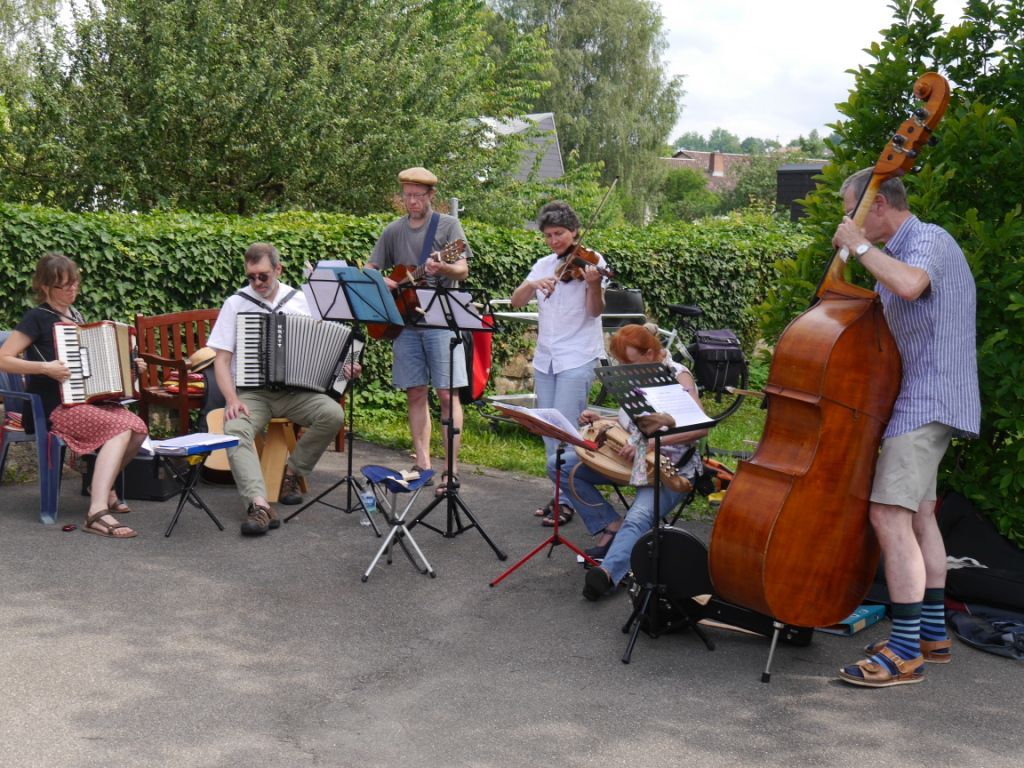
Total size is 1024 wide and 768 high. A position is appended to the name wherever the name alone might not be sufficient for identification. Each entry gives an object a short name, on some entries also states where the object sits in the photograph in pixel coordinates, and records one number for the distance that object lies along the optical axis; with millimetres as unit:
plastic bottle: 6291
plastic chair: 6547
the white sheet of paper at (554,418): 5133
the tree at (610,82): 39906
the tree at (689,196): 59875
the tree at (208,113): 13695
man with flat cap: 7262
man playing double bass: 4289
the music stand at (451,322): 6086
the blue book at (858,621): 4930
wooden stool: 7203
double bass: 4176
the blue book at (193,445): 6316
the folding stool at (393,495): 5582
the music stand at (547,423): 5086
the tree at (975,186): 5062
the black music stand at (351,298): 6254
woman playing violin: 6422
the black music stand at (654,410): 4598
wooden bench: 7703
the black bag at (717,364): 10523
